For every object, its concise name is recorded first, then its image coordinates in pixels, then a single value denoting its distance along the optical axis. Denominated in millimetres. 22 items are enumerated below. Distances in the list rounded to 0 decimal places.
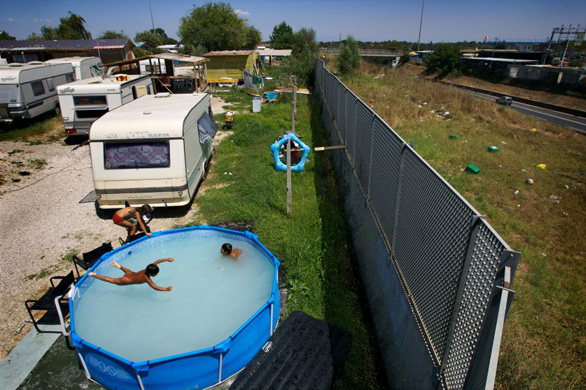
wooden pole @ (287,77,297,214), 8523
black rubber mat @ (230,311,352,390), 4344
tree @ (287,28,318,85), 29328
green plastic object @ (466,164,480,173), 11148
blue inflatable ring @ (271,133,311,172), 11773
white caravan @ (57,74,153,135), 14352
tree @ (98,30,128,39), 87250
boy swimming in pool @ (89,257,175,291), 5812
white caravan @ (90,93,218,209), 8695
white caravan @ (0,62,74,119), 15555
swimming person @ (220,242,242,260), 7129
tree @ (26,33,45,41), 75188
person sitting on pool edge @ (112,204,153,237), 7417
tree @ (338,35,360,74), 31625
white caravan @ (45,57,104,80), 22355
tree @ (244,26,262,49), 70375
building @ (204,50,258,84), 30594
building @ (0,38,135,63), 33781
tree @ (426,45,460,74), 61406
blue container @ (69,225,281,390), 4297
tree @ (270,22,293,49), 87469
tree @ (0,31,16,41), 80175
